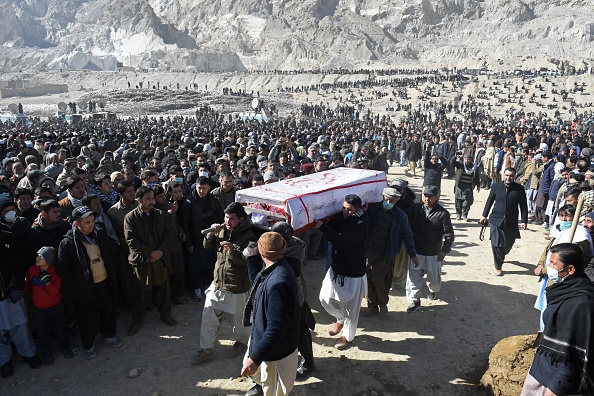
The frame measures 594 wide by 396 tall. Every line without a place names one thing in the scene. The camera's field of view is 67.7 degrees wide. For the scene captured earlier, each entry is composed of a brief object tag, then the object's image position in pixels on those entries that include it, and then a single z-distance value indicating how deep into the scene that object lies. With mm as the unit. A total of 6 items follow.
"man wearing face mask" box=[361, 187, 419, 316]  5066
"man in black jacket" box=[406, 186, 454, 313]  5395
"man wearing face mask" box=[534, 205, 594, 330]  4254
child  4180
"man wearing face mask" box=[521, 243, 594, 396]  2658
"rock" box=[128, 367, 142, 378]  4188
